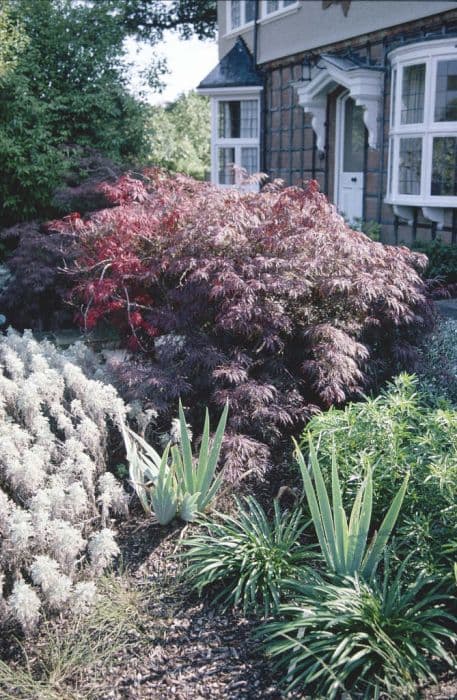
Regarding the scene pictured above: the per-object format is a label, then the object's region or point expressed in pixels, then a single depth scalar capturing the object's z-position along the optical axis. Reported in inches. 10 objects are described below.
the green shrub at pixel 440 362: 185.5
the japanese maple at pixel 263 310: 171.5
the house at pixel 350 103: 340.5
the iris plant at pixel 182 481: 147.6
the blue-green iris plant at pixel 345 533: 118.4
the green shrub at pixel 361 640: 104.7
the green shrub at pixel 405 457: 120.4
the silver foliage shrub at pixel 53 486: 125.3
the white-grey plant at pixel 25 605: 118.3
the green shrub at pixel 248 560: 127.0
